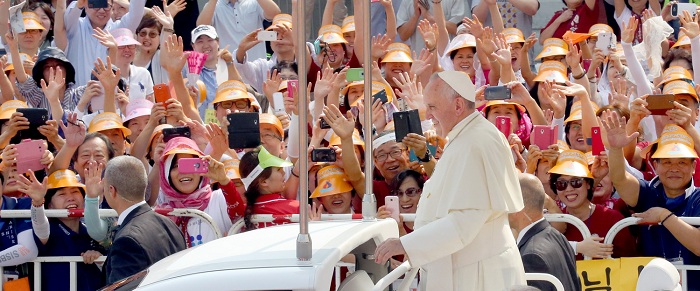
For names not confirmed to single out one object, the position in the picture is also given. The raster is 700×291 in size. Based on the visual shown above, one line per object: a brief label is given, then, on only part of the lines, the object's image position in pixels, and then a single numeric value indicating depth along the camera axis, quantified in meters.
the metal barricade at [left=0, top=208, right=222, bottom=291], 15.73
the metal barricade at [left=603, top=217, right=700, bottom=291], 14.87
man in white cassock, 11.03
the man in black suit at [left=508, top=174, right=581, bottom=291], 12.94
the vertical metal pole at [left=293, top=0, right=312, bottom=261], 9.03
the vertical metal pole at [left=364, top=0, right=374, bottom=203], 10.98
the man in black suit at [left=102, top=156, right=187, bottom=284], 13.08
